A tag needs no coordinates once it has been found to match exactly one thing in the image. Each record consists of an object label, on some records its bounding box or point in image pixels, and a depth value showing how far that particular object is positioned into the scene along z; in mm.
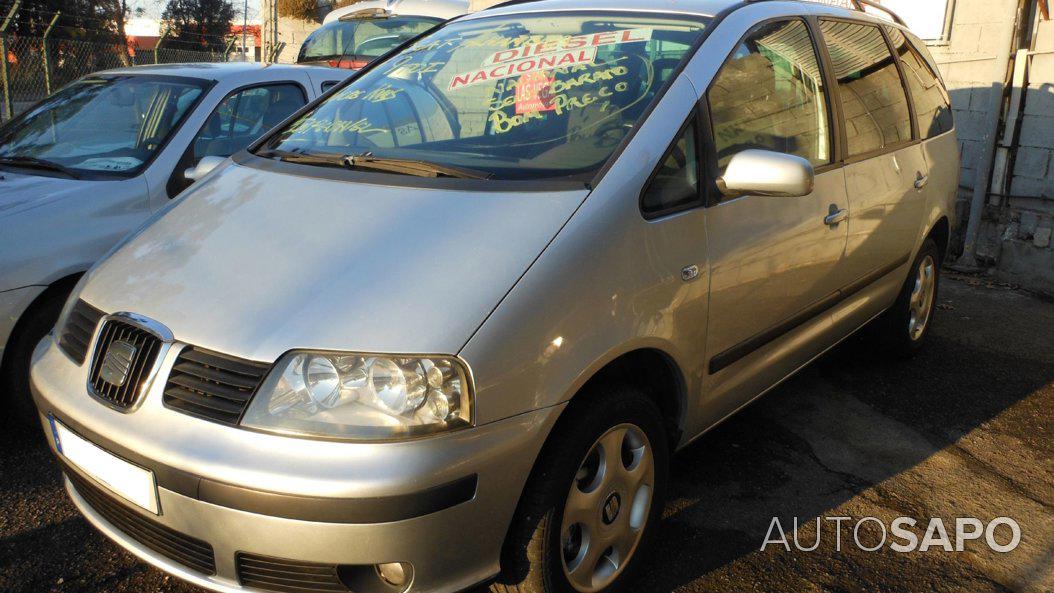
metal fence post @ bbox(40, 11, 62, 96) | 10208
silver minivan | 1994
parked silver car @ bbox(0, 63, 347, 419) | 3371
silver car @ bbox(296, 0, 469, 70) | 9609
